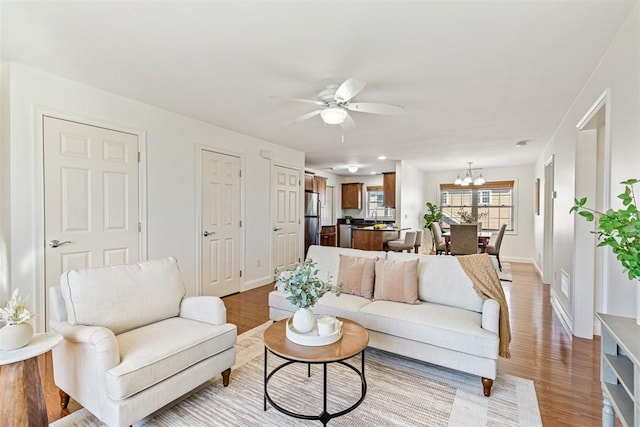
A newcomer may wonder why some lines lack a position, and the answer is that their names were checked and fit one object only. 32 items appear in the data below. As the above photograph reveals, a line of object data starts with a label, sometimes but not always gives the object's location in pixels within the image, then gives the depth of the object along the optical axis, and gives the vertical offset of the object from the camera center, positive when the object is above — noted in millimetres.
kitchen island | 6164 -583
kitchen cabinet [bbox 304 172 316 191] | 7023 +595
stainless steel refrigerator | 6876 -268
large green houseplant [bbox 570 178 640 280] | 1126 -77
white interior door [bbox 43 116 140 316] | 2684 +93
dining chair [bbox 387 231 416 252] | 6141 -701
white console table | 1206 -701
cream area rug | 1836 -1239
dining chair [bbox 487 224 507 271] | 6047 -742
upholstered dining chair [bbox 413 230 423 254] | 6673 -722
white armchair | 1605 -802
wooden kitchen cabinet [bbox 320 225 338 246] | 7917 -721
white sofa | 2072 -822
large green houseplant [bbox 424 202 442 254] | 8289 -205
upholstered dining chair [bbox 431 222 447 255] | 6435 -693
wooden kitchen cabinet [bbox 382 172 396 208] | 7763 +477
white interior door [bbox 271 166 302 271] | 5387 -166
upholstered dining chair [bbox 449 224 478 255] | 5641 -552
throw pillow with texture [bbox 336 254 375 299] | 2863 -633
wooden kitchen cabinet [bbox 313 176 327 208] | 8016 +544
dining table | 6203 -646
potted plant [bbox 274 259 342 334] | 1916 -515
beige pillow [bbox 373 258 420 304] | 2643 -635
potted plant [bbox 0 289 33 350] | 1482 -579
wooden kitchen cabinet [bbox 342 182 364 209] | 9609 +368
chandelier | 7180 +649
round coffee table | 1688 -803
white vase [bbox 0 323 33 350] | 1477 -621
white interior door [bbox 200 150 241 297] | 4102 -236
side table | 1479 -869
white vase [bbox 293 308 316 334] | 1939 -704
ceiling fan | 2480 +852
